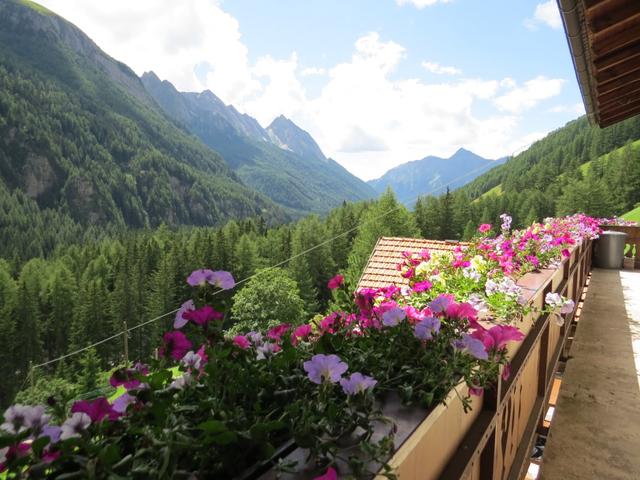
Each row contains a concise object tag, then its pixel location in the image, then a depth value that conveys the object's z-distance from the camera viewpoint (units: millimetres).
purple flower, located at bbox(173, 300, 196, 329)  882
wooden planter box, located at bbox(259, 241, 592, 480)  876
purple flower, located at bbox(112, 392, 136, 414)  717
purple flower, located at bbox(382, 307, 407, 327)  1105
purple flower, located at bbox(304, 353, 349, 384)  784
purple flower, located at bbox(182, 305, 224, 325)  861
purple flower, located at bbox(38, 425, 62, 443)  618
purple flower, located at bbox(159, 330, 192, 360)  894
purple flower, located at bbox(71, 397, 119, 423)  693
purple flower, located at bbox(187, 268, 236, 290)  865
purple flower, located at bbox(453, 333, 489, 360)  1048
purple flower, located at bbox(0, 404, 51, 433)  637
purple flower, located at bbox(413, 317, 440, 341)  1060
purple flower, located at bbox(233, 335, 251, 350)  992
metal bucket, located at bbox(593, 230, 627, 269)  7781
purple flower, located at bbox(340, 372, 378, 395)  783
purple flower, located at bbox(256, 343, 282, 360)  989
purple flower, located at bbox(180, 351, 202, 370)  857
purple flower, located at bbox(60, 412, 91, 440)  614
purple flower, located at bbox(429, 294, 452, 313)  1171
